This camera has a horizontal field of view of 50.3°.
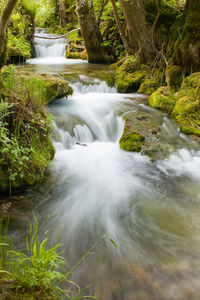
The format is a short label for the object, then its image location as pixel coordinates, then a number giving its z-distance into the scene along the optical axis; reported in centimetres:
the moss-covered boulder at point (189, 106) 526
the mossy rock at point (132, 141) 463
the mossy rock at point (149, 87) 773
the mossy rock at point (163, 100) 615
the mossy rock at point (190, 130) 503
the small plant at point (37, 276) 132
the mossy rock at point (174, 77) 662
